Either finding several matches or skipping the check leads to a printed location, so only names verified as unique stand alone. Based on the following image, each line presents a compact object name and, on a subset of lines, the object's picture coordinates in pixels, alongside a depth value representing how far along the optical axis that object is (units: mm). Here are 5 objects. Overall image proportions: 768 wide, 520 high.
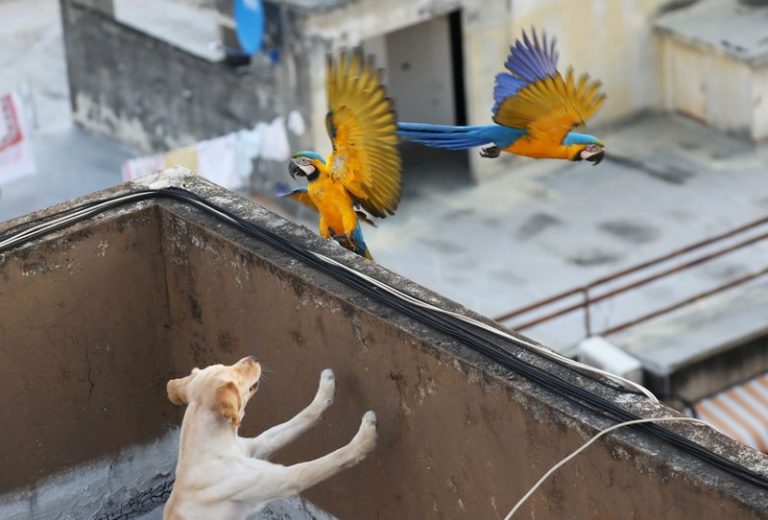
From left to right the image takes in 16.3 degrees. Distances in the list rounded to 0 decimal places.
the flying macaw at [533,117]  14209
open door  38106
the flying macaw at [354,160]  13977
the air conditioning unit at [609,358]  26280
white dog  12335
